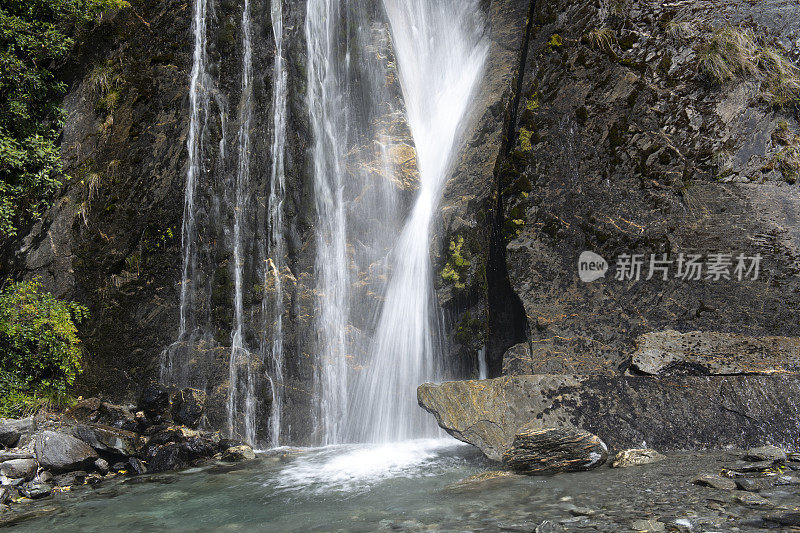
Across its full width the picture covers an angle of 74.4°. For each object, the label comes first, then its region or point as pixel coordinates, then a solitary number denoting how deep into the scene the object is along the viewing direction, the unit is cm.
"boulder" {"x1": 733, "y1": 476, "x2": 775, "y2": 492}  382
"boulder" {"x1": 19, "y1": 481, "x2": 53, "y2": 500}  595
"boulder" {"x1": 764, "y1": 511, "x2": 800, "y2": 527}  306
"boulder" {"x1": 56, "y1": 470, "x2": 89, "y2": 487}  645
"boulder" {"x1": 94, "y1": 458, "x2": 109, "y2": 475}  690
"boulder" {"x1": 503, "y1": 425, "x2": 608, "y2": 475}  514
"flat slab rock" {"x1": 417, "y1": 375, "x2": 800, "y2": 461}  530
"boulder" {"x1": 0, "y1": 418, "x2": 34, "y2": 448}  701
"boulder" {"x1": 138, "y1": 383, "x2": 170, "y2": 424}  834
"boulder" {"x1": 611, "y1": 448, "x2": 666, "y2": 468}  505
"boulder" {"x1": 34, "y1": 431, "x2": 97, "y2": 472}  665
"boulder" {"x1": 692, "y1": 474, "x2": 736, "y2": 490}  393
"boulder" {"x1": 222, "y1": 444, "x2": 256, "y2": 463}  748
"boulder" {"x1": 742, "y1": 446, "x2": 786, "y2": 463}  451
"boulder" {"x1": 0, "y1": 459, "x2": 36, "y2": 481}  628
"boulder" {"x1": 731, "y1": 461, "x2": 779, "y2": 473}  429
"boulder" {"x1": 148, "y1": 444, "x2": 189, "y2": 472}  713
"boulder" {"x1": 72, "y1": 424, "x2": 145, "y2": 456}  721
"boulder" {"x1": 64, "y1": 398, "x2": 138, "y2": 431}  830
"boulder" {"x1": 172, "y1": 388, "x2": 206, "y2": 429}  841
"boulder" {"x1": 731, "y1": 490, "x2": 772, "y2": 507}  349
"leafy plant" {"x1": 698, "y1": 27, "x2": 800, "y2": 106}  636
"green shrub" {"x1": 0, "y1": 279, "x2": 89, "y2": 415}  880
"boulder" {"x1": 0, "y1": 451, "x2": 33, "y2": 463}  651
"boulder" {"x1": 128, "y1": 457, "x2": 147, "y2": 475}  701
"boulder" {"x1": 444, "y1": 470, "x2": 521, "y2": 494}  488
